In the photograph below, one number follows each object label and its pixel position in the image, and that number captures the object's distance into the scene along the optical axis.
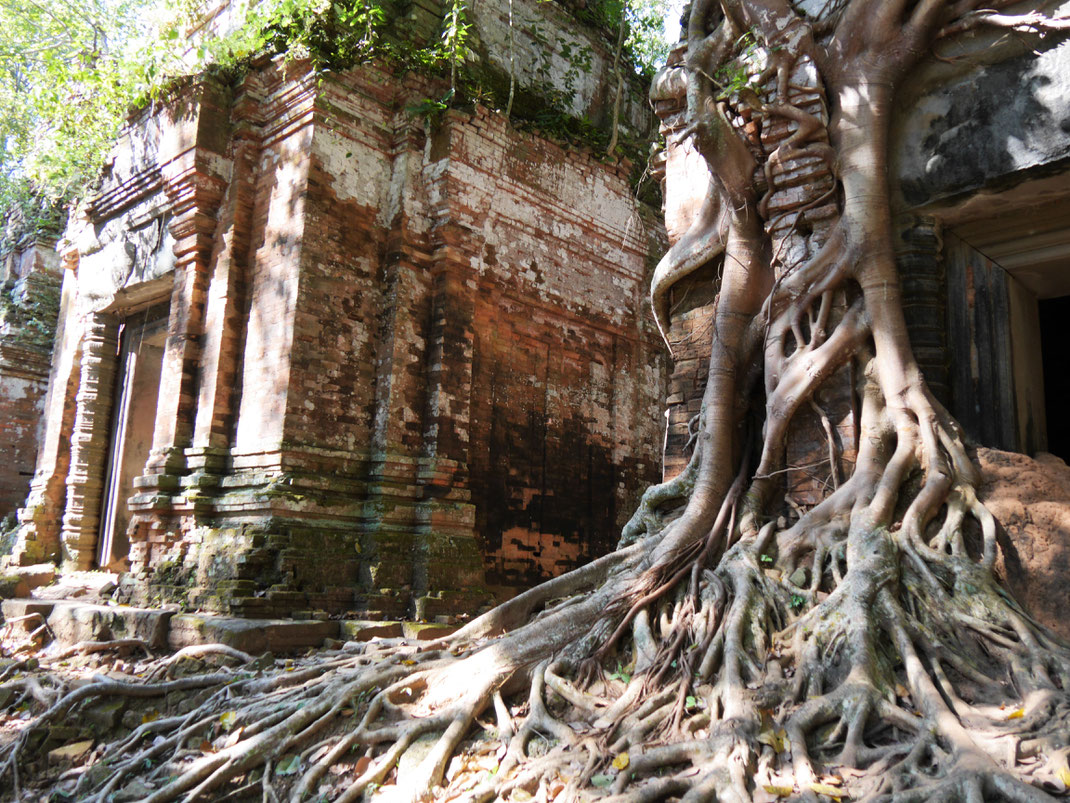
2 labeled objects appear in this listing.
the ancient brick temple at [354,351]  7.45
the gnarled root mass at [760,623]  2.97
